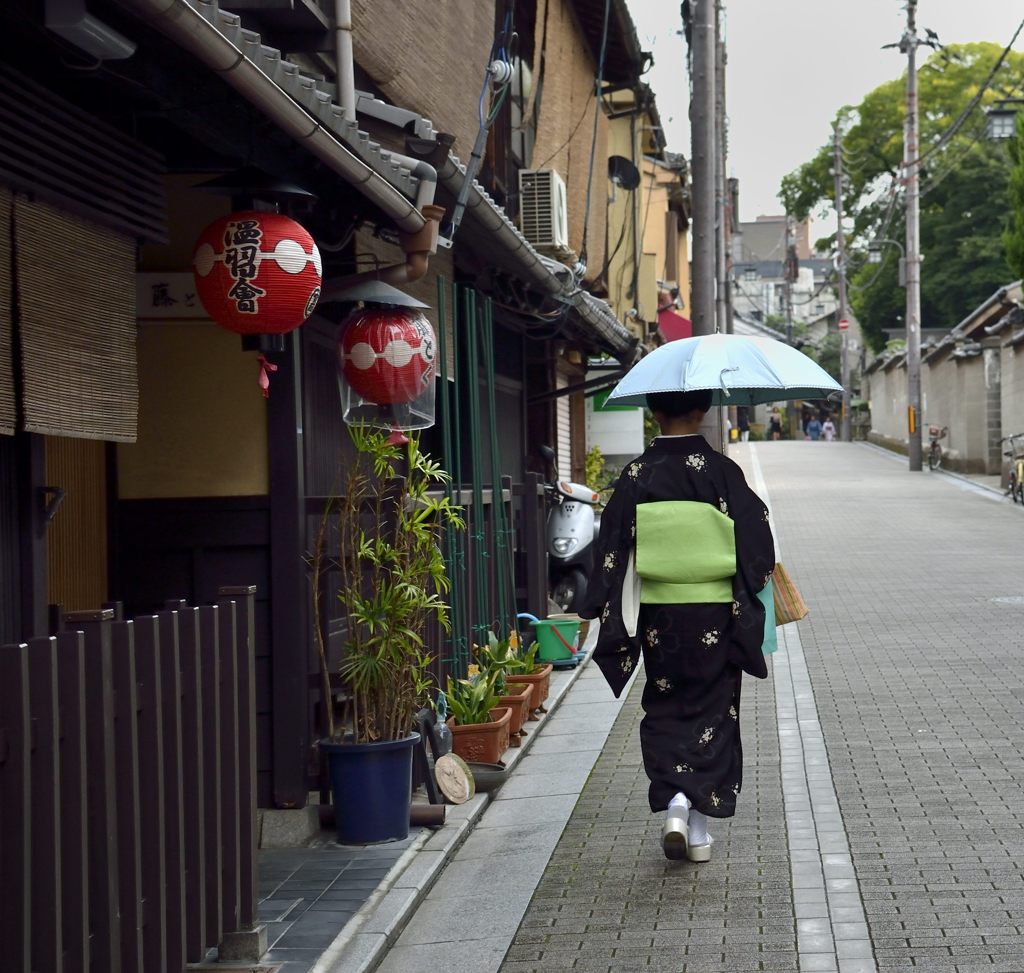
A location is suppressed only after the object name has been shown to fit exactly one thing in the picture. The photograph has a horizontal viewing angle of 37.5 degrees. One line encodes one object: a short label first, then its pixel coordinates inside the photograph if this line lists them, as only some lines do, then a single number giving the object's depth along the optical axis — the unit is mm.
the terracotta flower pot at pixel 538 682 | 10344
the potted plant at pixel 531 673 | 10336
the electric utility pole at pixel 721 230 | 31328
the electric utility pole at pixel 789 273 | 81625
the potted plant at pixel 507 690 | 9734
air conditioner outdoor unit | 14211
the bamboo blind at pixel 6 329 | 5047
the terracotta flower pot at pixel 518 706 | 9695
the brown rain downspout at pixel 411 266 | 7398
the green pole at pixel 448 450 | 9789
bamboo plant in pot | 7191
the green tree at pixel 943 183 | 57500
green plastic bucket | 12648
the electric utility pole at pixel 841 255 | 62250
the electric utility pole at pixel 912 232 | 41406
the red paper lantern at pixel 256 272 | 6363
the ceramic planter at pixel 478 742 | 8875
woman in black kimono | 6582
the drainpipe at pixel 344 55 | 7457
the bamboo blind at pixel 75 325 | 5227
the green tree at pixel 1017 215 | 29750
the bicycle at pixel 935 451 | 40688
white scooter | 16219
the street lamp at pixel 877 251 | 59494
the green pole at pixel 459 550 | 10016
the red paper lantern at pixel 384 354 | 7719
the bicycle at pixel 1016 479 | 29148
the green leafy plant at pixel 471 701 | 9070
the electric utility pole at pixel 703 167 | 15203
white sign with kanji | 7523
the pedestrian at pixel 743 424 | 62303
